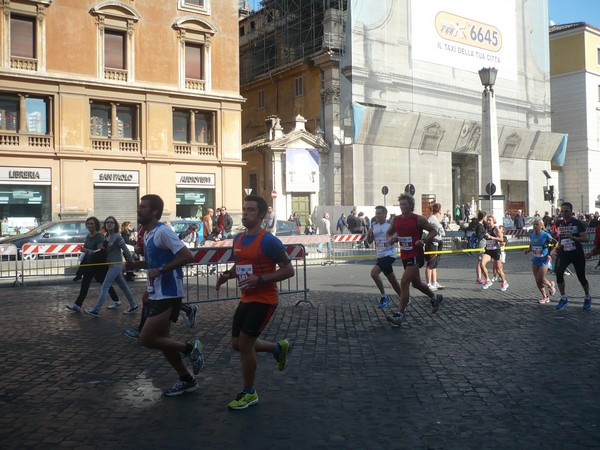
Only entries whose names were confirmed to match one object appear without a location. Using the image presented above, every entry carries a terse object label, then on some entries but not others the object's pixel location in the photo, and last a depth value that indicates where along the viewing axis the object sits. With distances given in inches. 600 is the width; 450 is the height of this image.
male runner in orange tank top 219.8
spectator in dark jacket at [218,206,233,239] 981.7
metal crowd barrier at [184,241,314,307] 457.7
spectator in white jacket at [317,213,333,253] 1135.6
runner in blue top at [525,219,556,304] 472.1
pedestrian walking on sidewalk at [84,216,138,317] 441.2
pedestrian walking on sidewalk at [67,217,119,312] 451.8
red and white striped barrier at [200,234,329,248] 743.7
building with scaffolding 1561.3
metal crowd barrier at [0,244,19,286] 666.8
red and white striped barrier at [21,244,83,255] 669.3
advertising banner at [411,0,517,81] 1680.6
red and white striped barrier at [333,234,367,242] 922.1
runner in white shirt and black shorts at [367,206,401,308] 440.1
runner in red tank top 376.2
